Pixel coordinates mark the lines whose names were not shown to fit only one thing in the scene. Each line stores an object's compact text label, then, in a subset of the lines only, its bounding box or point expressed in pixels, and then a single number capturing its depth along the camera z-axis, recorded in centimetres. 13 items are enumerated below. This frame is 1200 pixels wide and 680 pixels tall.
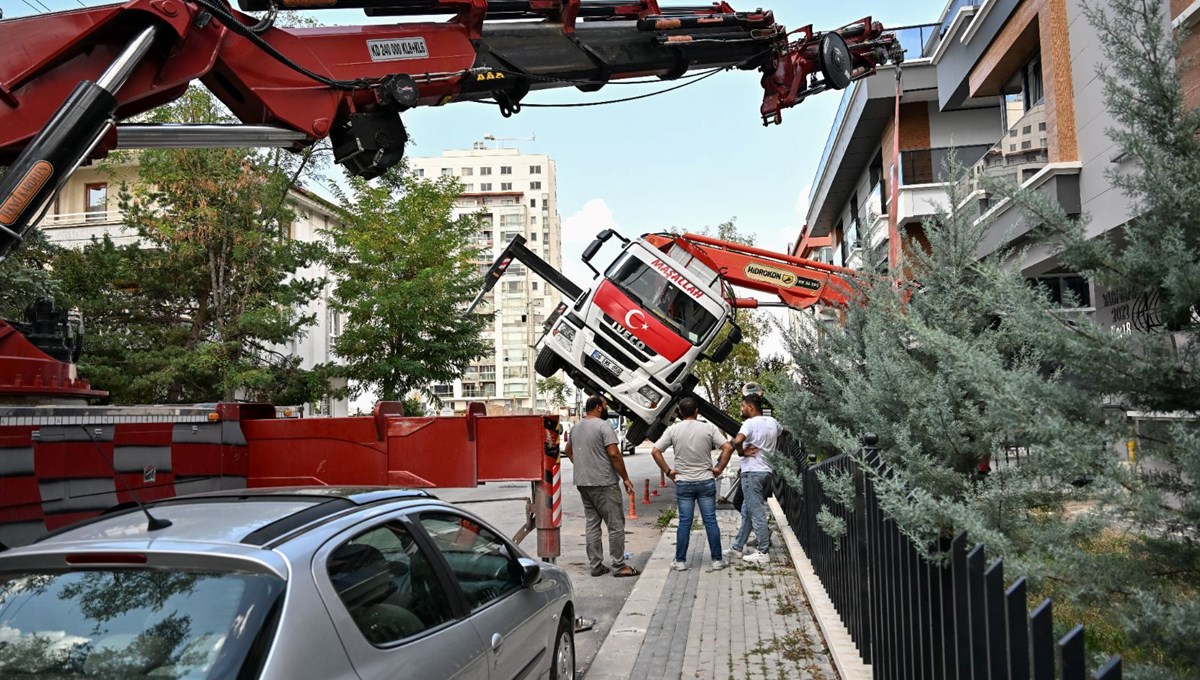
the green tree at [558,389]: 7200
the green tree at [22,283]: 1861
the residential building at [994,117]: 1217
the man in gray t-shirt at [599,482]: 995
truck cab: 1484
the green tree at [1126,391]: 280
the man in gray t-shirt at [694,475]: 988
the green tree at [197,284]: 2438
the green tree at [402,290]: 2527
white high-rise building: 12081
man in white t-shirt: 1039
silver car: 288
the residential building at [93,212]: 3303
